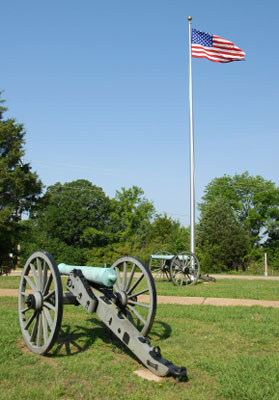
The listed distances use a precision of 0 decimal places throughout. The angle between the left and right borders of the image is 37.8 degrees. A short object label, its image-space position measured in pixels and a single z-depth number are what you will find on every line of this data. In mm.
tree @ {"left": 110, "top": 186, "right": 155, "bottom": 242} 41312
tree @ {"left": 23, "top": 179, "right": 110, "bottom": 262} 43312
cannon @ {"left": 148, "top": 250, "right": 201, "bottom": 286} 13969
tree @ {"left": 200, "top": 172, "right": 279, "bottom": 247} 43188
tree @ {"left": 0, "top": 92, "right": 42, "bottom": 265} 20594
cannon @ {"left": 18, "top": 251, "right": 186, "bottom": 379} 4377
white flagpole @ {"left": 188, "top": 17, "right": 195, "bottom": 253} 15680
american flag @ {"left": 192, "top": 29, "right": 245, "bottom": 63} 16734
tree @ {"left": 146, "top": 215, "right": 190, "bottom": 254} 35038
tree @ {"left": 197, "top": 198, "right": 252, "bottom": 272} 32656
